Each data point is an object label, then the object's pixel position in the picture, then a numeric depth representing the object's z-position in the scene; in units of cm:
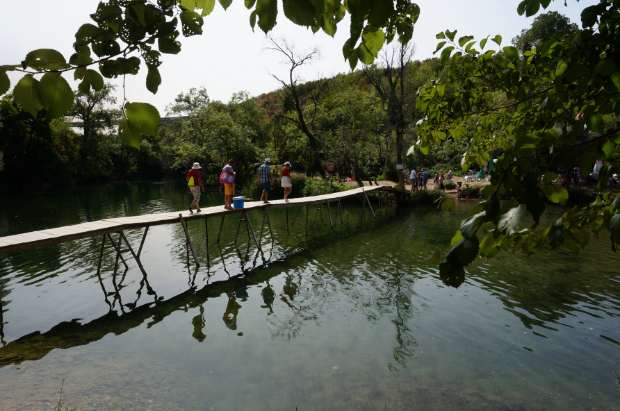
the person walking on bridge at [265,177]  1437
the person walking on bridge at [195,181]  1195
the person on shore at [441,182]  2558
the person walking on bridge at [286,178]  1496
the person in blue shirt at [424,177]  2477
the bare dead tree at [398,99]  2307
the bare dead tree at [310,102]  2467
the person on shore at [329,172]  2598
